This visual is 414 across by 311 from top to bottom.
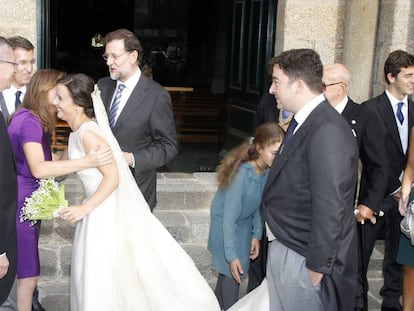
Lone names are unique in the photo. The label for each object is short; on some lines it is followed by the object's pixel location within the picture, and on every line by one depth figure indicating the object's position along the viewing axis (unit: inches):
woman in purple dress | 146.3
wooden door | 269.7
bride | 146.2
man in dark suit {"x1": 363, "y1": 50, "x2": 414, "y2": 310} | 190.4
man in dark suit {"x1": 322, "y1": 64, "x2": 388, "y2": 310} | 171.5
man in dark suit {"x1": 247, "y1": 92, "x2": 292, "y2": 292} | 178.7
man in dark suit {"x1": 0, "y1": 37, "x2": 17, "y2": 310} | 116.3
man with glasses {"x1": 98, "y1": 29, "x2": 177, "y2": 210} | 167.9
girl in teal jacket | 158.9
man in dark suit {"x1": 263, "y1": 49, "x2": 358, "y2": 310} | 115.9
